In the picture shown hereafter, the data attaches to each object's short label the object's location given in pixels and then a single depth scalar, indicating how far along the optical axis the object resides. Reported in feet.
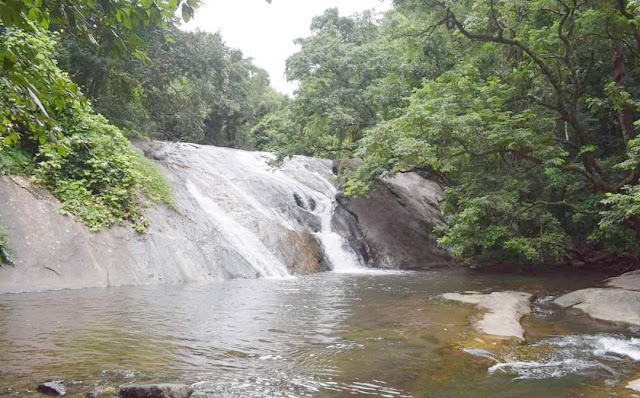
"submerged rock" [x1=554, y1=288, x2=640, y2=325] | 23.80
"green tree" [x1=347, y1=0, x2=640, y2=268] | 34.47
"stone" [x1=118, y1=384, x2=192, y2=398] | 11.85
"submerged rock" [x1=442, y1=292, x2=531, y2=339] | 21.12
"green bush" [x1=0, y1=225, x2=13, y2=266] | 28.84
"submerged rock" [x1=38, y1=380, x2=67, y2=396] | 12.26
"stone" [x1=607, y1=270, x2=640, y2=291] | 29.53
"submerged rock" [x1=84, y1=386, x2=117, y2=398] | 12.11
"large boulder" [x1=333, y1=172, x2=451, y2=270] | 56.95
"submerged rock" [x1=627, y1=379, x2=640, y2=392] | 13.67
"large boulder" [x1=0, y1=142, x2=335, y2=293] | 31.07
